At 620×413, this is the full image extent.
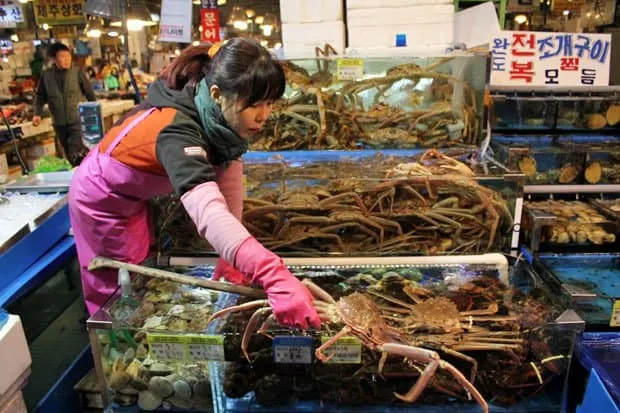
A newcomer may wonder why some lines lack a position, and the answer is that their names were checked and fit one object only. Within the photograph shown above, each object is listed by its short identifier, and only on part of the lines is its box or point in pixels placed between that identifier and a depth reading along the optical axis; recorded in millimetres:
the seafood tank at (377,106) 2643
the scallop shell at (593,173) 2768
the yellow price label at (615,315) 1900
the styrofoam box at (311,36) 2865
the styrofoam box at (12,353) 1394
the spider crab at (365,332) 1262
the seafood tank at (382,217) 1963
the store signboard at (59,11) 7285
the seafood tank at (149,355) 1431
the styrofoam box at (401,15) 2777
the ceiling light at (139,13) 5863
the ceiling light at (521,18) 6480
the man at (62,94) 6156
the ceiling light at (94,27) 7309
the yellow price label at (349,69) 2604
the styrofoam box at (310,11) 2816
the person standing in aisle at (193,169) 1211
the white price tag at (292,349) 1349
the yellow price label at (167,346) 1376
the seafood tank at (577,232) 2435
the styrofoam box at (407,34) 2820
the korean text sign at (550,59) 2994
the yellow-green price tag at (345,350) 1333
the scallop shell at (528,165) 2713
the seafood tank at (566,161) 2721
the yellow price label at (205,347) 1369
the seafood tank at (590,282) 1904
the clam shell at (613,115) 2969
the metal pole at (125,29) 2949
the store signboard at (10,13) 7043
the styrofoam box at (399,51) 2668
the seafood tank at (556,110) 2928
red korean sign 4160
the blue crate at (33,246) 1769
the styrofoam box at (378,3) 2787
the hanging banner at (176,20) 3160
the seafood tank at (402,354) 1350
